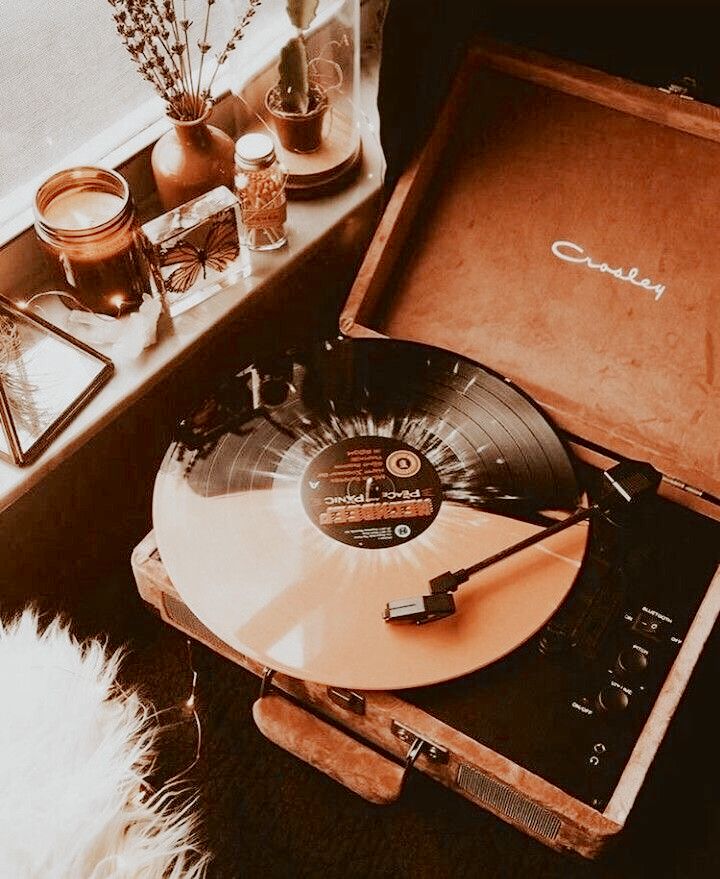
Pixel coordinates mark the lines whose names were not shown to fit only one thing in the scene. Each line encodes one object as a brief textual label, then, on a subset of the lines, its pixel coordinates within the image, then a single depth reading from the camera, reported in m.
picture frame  0.92
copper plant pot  1.10
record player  0.80
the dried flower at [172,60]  0.94
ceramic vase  1.04
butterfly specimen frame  1.00
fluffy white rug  0.82
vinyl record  0.82
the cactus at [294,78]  1.03
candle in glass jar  0.94
